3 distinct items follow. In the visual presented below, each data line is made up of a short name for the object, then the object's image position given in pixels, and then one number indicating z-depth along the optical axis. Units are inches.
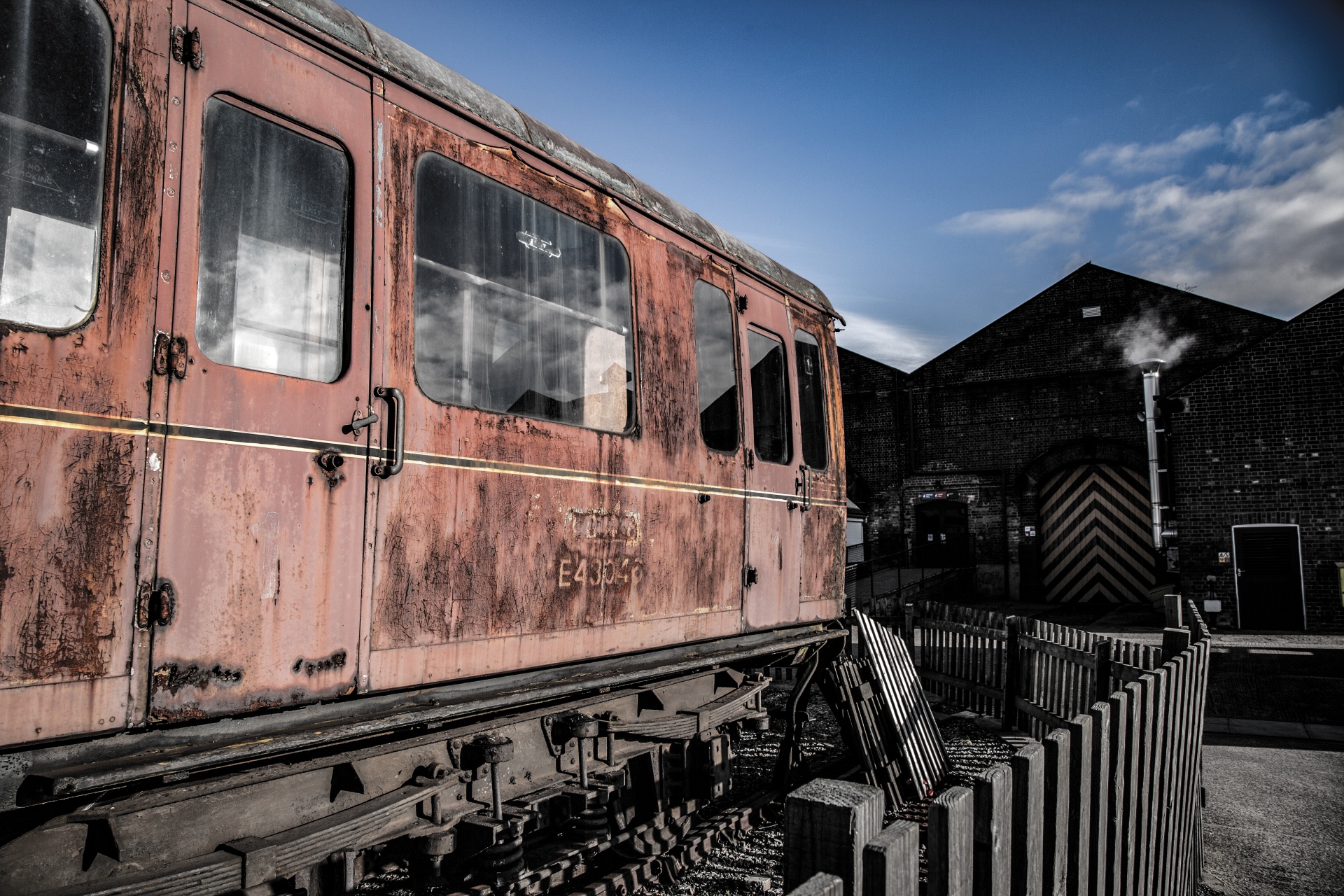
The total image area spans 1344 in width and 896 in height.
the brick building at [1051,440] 773.3
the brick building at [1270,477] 602.2
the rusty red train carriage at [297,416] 83.9
